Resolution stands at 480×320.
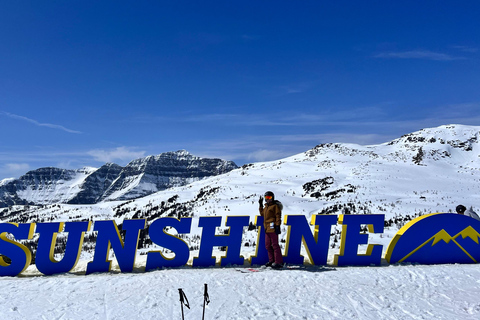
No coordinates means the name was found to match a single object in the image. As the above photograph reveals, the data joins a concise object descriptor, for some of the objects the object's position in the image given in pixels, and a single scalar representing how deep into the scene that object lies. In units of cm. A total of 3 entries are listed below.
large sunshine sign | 905
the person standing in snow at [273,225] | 891
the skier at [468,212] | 975
